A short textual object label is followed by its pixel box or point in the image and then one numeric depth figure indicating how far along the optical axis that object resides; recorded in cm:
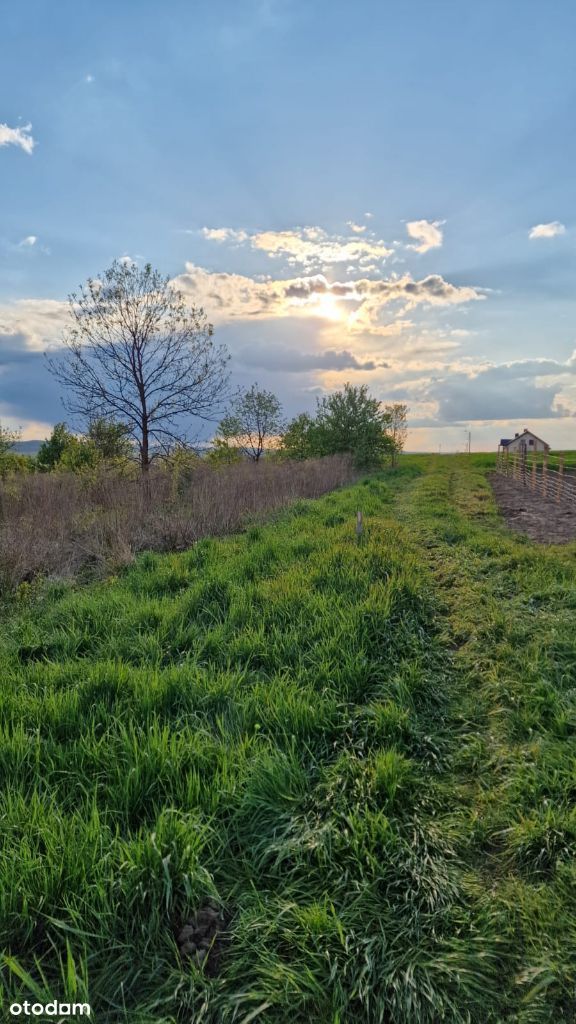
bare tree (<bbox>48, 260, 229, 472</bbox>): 1448
